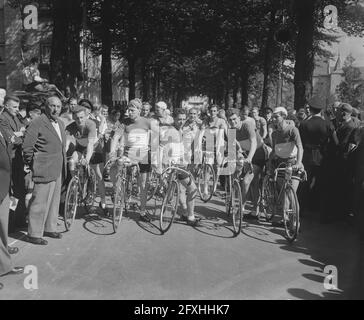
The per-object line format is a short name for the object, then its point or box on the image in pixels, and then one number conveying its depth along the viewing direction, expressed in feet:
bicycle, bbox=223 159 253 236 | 23.09
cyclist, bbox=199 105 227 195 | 29.74
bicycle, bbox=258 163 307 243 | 22.35
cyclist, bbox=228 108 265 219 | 25.67
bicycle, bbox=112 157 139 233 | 23.65
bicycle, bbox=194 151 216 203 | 32.45
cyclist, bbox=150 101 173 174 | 25.71
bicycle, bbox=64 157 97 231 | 24.02
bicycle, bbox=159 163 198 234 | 23.39
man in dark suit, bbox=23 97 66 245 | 21.27
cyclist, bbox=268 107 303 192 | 24.30
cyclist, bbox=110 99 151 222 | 25.61
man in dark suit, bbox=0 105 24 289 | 16.92
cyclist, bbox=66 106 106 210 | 25.26
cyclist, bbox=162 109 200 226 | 24.67
